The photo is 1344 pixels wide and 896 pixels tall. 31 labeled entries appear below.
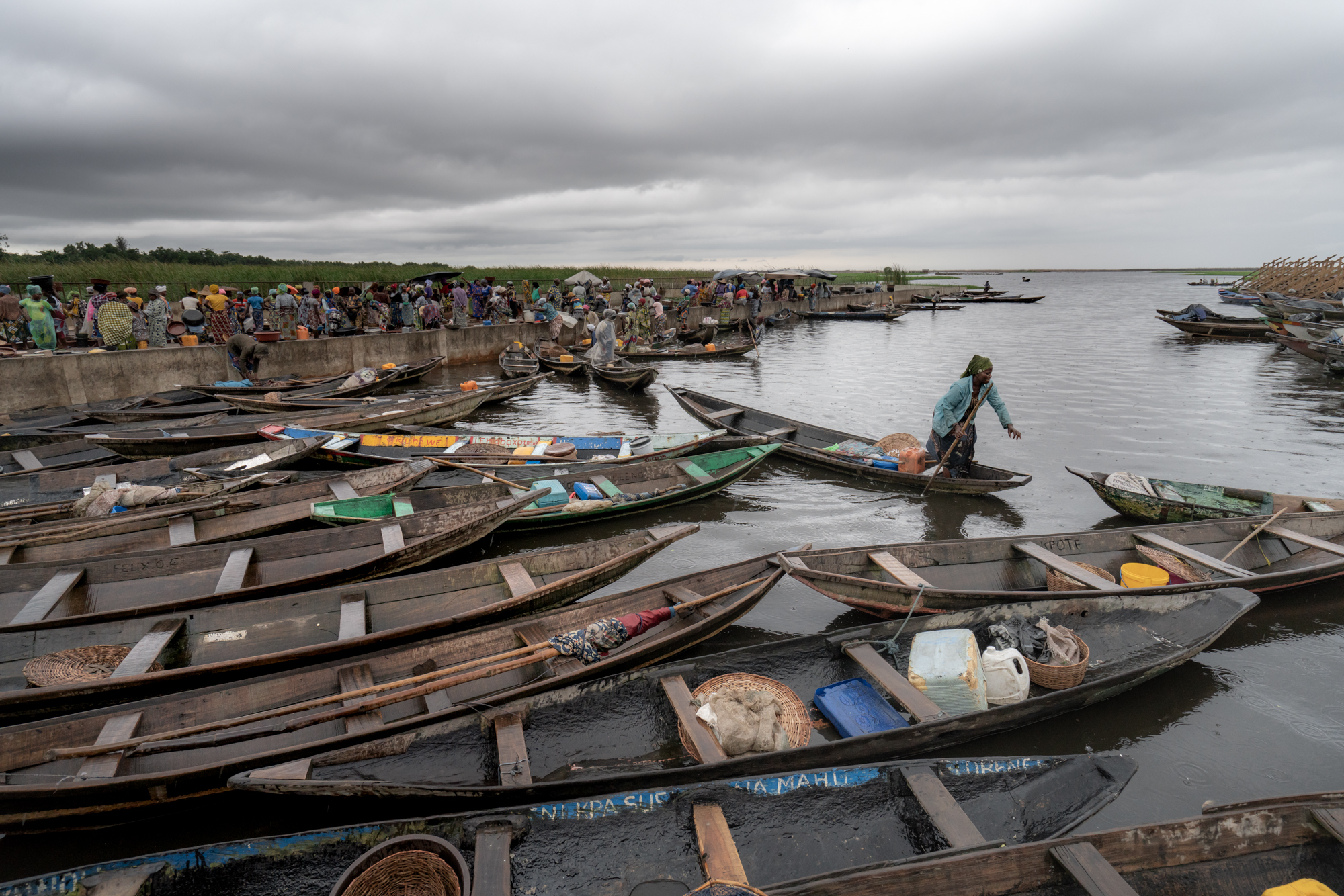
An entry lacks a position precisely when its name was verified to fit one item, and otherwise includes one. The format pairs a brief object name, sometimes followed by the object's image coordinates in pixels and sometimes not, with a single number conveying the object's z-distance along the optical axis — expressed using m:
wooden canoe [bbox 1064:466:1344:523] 8.35
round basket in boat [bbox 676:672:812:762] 4.42
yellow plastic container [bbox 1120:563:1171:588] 6.52
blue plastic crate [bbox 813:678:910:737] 4.54
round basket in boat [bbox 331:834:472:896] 2.96
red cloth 5.17
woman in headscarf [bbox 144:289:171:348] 15.38
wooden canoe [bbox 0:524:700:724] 4.40
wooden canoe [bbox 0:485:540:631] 5.47
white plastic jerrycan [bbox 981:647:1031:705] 4.78
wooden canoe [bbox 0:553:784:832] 3.57
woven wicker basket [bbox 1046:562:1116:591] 6.25
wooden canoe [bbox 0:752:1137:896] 3.10
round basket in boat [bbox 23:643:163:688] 4.55
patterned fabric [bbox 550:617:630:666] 4.86
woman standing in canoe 9.30
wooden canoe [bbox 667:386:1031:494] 9.99
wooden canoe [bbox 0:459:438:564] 6.66
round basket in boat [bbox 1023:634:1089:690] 4.82
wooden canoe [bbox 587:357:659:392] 18.11
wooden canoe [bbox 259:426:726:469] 10.30
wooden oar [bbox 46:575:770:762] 3.74
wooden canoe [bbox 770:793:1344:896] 2.92
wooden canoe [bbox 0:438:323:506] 8.63
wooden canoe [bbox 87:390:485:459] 10.46
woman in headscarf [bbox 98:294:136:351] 14.06
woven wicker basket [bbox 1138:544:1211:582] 6.70
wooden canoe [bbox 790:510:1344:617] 5.74
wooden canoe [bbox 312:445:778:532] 7.81
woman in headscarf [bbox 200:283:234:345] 16.97
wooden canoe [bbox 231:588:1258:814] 3.70
